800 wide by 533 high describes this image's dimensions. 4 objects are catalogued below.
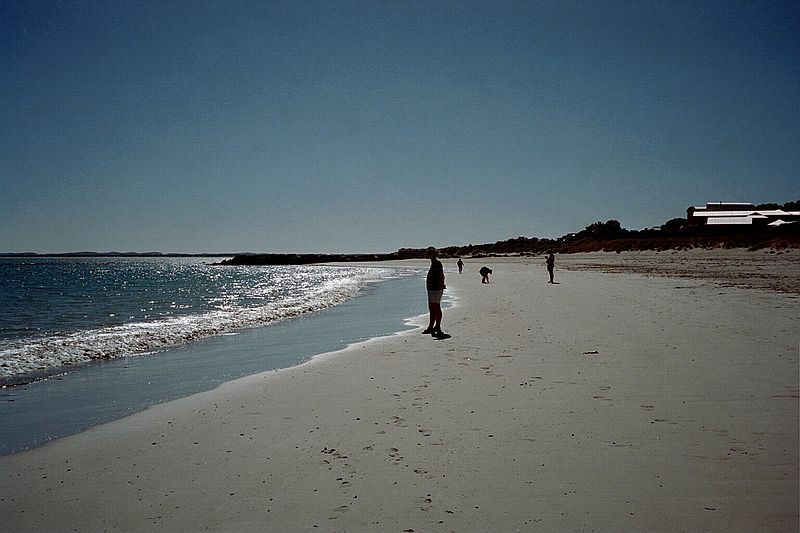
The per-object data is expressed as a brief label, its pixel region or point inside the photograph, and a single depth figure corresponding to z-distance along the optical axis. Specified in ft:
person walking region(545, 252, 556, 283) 98.09
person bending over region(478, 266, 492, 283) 109.81
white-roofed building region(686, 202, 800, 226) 195.83
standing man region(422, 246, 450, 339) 40.40
